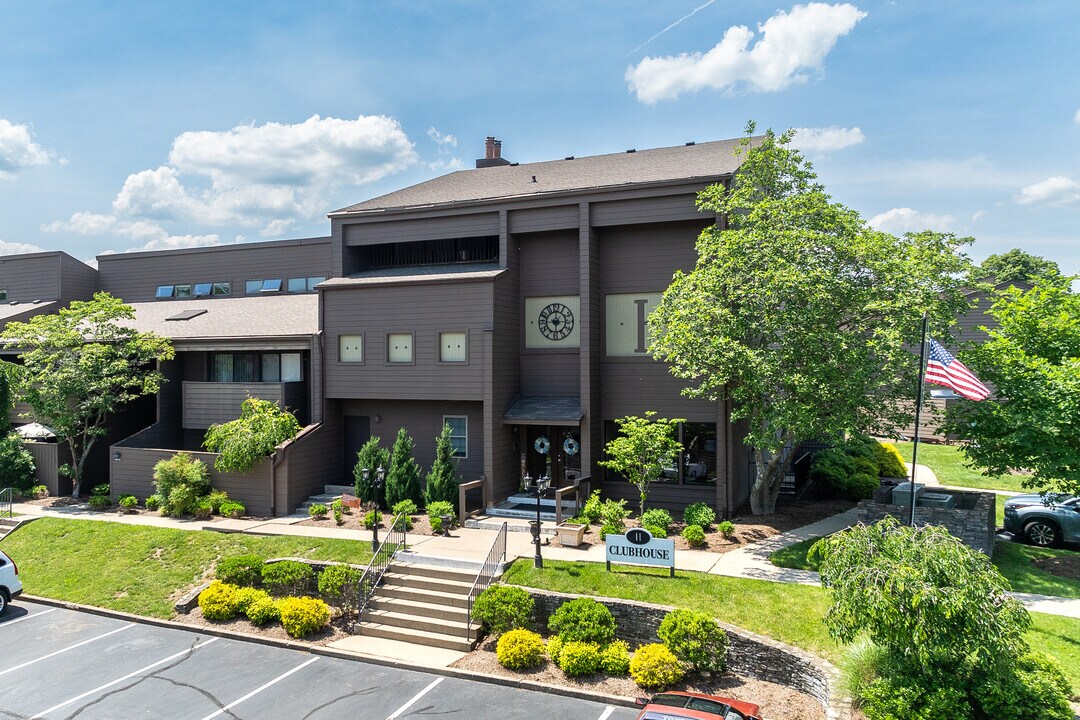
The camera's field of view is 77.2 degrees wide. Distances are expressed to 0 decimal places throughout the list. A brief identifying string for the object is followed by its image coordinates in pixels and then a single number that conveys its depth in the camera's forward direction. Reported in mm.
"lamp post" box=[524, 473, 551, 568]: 15758
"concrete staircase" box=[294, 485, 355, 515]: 22406
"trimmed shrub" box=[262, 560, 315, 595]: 16281
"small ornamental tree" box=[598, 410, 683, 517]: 18609
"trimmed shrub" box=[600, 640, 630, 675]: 12625
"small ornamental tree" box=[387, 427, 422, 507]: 20859
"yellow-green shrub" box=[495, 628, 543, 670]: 12961
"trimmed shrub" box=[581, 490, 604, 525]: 19281
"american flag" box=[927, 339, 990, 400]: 13227
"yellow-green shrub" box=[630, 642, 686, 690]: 12039
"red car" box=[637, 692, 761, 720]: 9047
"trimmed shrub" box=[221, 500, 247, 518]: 21609
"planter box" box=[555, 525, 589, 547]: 17562
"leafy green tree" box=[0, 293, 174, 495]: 24078
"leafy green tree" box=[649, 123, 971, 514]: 16562
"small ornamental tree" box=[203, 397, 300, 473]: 21594
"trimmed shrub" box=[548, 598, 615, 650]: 13188
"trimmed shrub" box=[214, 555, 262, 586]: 16500
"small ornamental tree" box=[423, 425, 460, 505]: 20266
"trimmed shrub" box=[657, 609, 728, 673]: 12273
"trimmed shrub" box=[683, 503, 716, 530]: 18453
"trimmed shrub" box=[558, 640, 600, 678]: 12617
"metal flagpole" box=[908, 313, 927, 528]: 14406
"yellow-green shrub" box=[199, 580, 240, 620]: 15703
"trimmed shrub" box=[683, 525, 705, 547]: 17406
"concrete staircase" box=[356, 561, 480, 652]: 14445
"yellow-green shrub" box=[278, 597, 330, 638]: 14750
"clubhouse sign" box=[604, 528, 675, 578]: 14977
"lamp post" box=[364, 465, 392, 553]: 16969
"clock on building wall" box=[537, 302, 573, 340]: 22781
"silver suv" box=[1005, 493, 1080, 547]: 17766
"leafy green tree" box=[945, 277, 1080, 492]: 14828
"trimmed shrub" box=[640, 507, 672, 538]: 18500
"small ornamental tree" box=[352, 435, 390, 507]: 21438
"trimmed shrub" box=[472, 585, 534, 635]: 13984
